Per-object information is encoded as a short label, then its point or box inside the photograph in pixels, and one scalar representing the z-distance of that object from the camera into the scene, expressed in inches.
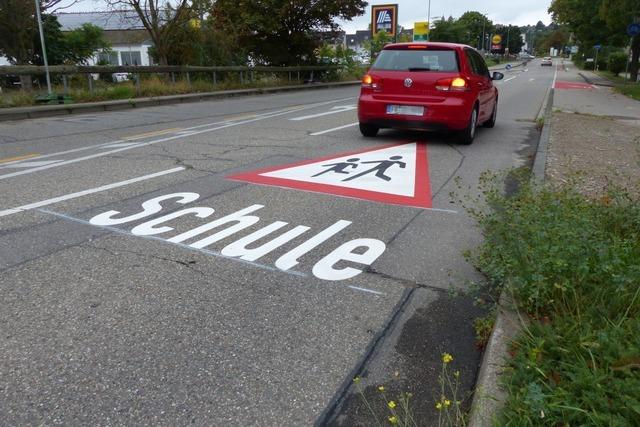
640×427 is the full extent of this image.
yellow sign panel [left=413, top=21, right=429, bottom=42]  2005.4
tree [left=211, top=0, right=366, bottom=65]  1060.9
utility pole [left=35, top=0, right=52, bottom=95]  605.0
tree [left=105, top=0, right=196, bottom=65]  849.5
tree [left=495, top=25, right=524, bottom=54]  5882.4
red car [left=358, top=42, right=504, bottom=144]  347.3
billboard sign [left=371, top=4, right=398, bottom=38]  1663.4
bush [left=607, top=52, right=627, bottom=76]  1958.7
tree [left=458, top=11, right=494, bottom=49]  4569.4
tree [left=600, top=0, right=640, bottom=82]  953.3
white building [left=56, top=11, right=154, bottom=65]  2481.5
